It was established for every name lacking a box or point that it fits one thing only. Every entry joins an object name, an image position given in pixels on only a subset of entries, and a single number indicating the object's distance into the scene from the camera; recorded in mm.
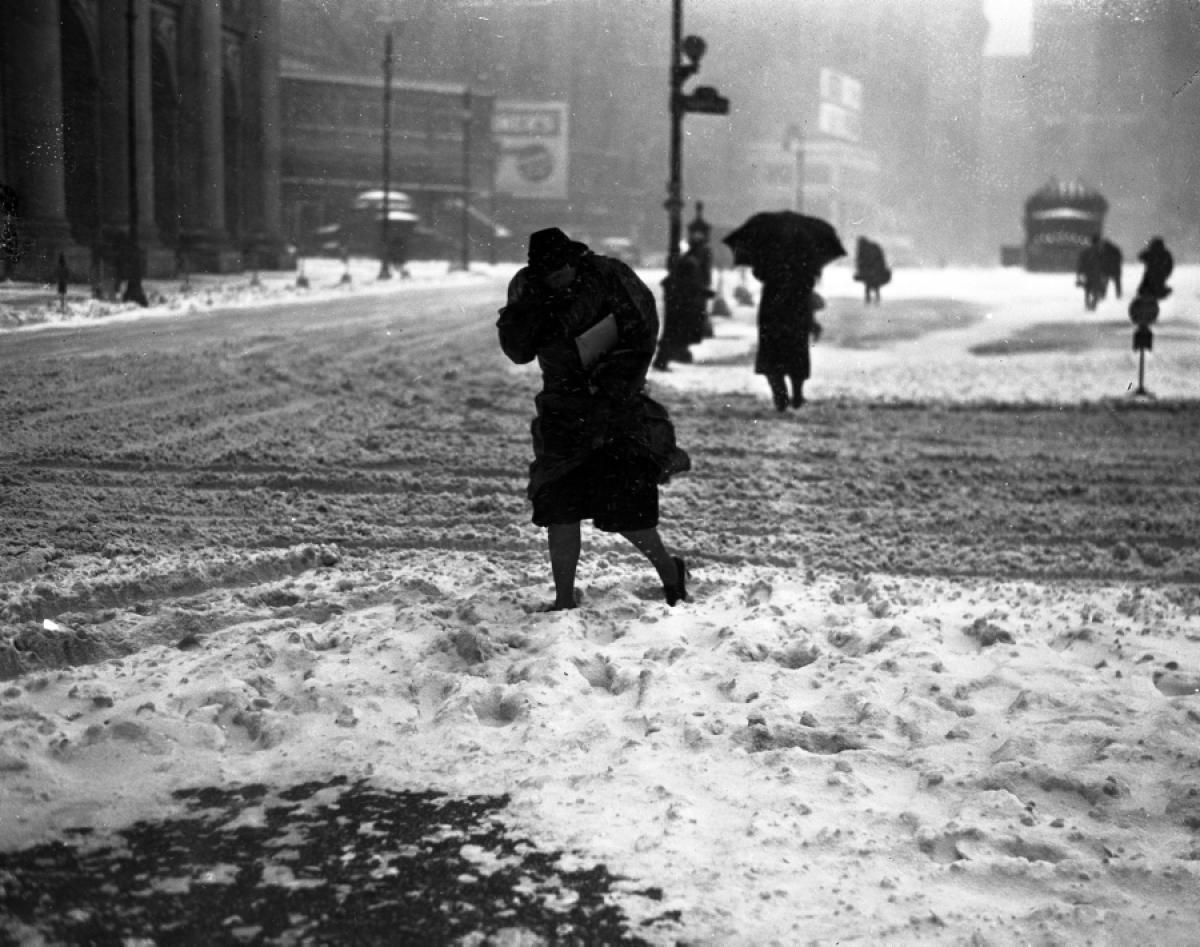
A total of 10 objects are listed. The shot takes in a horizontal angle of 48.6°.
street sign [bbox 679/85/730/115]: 14305
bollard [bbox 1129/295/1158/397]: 12562
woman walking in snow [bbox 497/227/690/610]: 5039
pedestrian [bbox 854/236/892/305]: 24533
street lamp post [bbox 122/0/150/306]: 13234
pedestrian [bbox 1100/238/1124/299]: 24797
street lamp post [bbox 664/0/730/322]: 14422
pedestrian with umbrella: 12188
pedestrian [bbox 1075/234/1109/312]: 25217
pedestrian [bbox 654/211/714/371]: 16203
